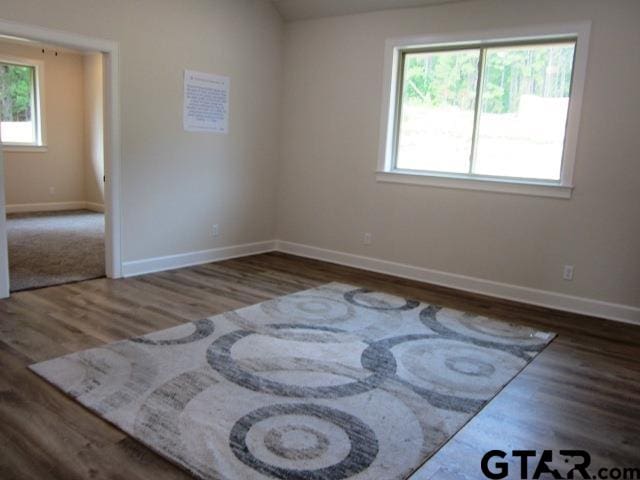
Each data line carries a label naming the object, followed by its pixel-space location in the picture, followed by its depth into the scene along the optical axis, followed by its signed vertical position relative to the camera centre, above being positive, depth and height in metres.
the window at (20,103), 7.89 +0.59
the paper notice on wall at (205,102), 5.13 +0.49
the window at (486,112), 4.51 +0.50
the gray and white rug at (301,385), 2.22 -1.22
